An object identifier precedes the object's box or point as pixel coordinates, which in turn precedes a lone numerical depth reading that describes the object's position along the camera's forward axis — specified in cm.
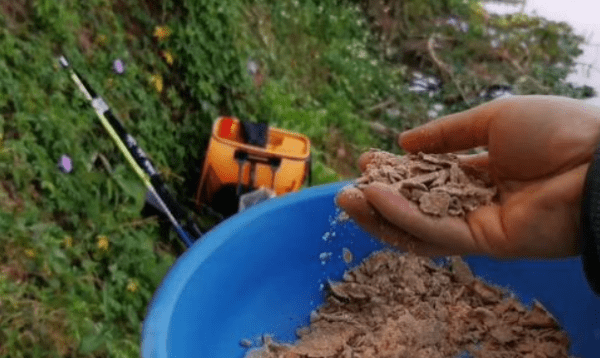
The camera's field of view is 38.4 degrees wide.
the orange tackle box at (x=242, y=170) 281
